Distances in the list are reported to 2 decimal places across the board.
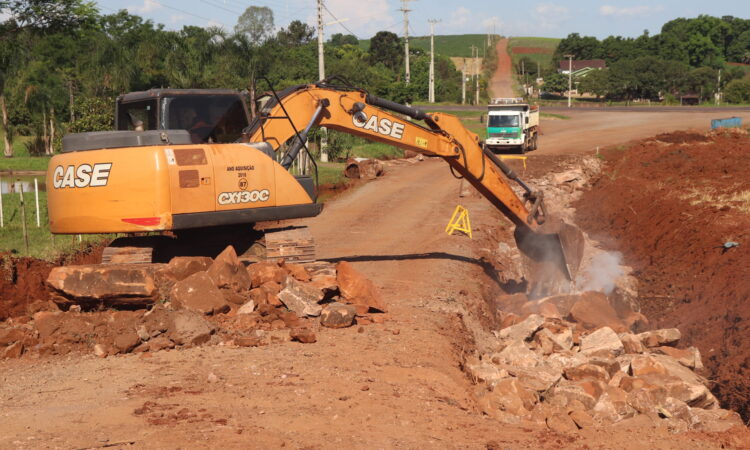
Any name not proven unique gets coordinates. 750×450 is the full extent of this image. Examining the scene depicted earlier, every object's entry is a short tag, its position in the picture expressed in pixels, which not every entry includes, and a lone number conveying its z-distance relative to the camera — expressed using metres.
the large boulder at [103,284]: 11.34
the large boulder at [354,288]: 12.60
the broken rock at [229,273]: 11.84
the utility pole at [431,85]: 96.62
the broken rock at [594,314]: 16.34
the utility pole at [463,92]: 109.25
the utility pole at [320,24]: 37.70
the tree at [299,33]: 140.62
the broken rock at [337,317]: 11.89
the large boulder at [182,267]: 11.70
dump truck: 42.41
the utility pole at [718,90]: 106.41
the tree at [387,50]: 128.25
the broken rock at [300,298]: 11.96
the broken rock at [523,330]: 14.59
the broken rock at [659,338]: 15.34
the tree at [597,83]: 122.44
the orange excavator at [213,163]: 11.39
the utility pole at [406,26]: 86.41
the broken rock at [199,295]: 11.37
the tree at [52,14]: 35.44
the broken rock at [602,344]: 13.91
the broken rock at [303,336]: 11.02
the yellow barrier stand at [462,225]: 21.97
